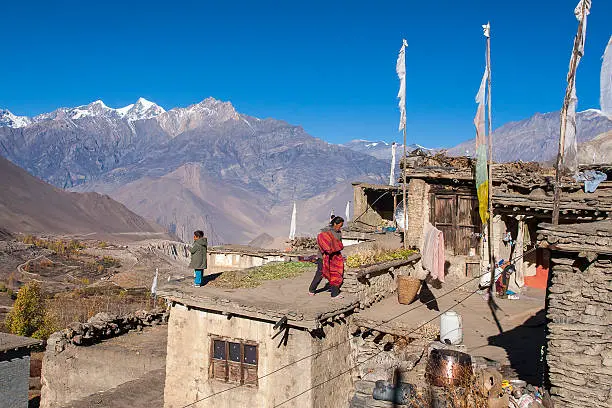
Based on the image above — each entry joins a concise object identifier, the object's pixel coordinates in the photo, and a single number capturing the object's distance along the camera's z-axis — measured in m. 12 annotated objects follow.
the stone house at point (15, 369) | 15.60
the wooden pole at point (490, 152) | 14.84
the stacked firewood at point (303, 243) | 27.00
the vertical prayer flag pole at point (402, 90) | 17.60
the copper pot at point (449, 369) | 8.16
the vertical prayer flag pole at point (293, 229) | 31.81
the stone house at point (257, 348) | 9.86
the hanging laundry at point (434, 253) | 13.74
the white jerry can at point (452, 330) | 9.74
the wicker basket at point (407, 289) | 13.96
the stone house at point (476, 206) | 16.25
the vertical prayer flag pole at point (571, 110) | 9.86
